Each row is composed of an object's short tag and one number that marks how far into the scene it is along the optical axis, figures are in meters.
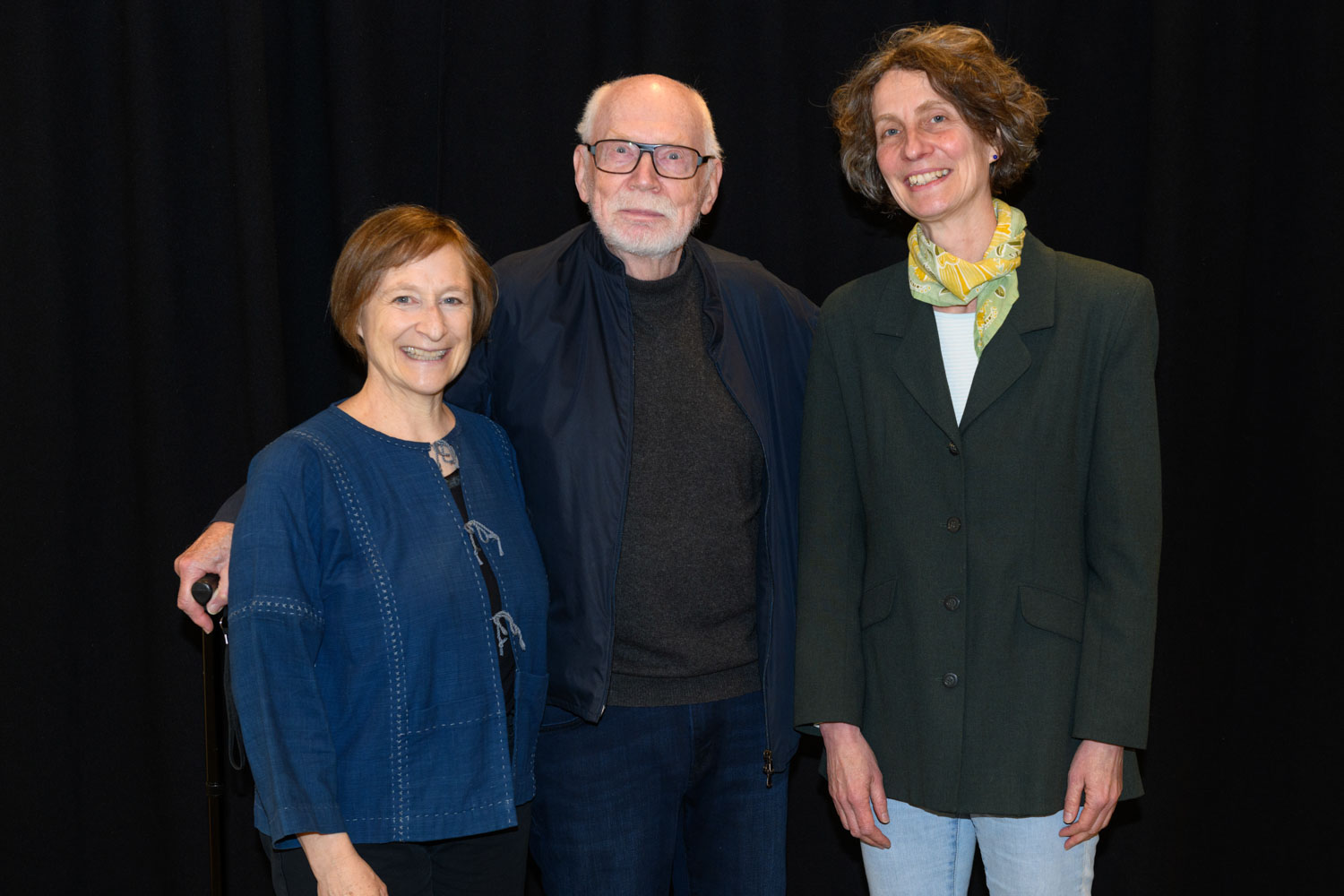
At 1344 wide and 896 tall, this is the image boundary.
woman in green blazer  1.71
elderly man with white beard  1.95
